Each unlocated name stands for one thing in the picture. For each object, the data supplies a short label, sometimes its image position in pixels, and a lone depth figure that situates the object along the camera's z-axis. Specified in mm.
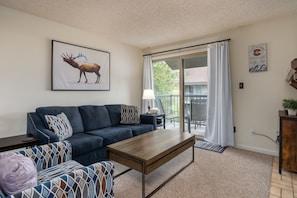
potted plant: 2174
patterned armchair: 931
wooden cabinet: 2084
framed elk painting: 2887
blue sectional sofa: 2268
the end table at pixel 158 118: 3431
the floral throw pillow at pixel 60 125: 2302
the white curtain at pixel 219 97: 3234
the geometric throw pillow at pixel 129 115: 3390
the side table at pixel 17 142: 1961
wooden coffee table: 1736
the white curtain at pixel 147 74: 4422
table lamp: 3828
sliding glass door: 3857
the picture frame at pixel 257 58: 2918
